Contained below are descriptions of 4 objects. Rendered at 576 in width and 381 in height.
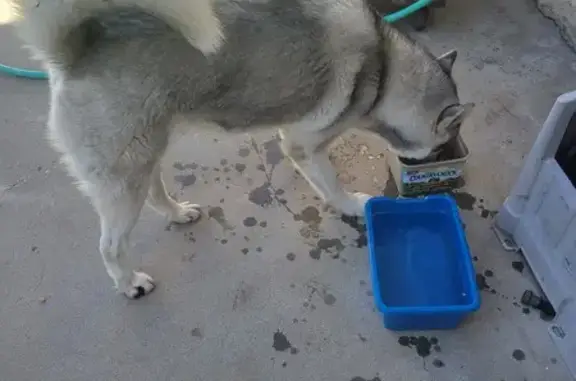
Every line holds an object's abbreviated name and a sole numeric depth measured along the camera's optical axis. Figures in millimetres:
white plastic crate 1639
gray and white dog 1356
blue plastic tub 1662
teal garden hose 2447
